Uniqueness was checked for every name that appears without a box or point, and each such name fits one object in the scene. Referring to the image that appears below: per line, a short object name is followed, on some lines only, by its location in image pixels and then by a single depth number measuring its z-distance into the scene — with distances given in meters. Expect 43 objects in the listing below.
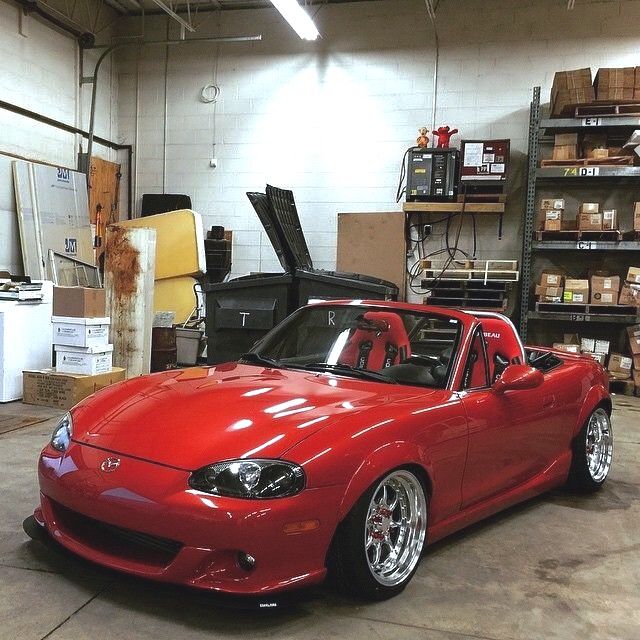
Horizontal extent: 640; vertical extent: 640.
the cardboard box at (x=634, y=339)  7.44
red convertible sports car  1.96
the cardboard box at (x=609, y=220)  7.63
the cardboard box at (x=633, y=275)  7.26
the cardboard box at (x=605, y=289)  7.55
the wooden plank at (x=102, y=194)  9.46
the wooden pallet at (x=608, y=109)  7.47
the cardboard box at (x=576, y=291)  7.66
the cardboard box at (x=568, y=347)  7.72
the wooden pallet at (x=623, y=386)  7.50
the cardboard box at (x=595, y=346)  7.75
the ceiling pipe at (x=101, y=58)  9.29
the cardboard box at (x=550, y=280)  7.82
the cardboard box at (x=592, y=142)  7.89
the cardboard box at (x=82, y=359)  5.55
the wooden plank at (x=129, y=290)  6.45
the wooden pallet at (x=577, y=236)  7.68
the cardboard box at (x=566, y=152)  7.84
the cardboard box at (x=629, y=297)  7.50
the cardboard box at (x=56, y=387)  5.47
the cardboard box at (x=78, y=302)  5.48
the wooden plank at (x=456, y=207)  8.12
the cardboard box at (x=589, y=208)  7.67
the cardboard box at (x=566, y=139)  7.88
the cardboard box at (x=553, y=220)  7.80
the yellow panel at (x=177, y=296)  8.87
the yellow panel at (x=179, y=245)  8.85
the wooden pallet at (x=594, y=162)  7.57
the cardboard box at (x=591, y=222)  7.66
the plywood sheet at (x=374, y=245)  8.59
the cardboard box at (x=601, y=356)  7.70
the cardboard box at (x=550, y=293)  7.80
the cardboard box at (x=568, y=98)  7.56
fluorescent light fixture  7.19
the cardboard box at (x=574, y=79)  7.55
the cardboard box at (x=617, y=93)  7.46
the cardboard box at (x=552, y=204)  7.81
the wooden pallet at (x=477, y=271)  7.78
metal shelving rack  7.56
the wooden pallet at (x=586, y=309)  7.54
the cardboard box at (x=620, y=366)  7.57
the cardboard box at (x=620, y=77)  7.44
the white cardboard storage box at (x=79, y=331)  5.48
